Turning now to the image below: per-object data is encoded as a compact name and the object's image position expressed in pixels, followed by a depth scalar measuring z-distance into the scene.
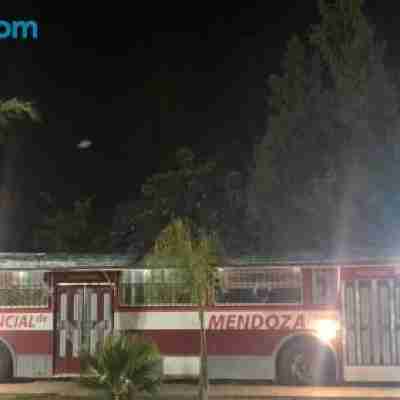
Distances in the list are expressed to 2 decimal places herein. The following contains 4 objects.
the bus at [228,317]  14.72
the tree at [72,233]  38.44
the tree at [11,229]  40.47
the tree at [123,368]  11.71
